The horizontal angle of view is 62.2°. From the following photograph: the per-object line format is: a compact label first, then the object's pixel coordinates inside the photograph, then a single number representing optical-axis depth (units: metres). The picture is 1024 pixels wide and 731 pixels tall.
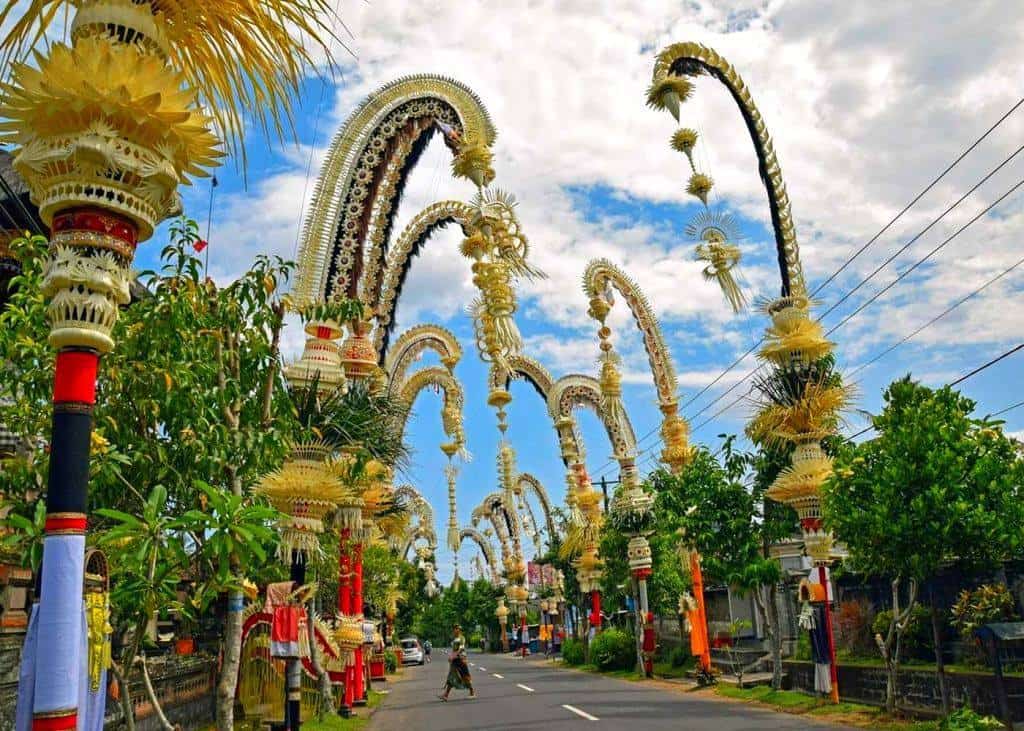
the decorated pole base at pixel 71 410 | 4.35
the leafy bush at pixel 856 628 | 19.64
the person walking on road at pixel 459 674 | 22.78
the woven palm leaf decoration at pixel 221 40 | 5.61
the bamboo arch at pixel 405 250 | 17.11
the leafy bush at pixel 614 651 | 30.89
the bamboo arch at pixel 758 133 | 17.27
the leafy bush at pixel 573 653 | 38.72
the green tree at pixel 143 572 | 6.25
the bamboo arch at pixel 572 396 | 32.66
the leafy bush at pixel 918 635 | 17.16
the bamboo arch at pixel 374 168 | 13.25
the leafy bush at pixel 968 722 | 10.68
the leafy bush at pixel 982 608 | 13.91
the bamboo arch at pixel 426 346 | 24.75
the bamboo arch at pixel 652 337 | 25.89
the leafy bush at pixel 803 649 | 21.06
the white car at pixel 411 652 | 56.57
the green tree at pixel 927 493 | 11.84
